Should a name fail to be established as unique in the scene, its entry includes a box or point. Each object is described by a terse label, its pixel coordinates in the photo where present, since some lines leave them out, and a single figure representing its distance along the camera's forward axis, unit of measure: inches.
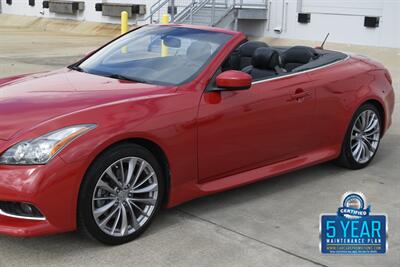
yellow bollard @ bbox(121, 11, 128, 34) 630.0
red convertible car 139.6
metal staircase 714.2
